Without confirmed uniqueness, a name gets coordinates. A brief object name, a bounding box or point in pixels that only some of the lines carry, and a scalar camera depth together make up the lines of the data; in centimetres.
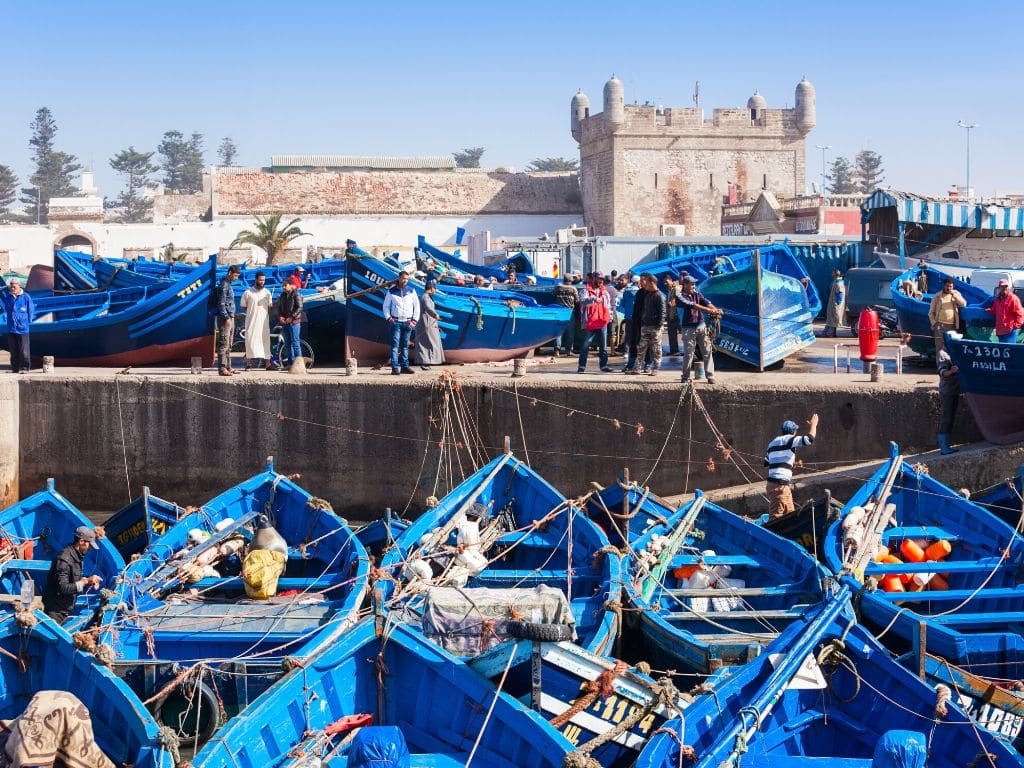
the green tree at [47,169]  10200
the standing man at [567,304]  1948
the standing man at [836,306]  2227
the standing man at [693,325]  1474
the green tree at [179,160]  11800
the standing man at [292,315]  1664
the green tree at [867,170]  10719
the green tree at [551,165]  12000
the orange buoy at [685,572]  1074
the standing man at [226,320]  1611
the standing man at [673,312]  1727
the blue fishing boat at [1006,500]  1157
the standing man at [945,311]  1568
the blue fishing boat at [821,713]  721
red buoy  1589
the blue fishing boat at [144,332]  1825
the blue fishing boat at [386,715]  719
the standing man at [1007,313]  1482
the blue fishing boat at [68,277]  2417
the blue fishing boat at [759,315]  1642
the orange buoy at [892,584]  1051
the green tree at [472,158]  13250
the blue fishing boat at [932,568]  883
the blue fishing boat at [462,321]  1792
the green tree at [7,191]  9625
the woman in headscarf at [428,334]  1675
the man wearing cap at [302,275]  2259
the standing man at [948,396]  1354
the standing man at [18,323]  1688
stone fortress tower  4538
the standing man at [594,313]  1645
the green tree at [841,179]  10946
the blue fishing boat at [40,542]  1086
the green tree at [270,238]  4250
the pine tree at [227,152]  14125
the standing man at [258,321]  1656
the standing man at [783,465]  1206
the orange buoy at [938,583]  1064
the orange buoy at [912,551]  1102
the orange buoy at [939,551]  1109
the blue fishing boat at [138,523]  1218
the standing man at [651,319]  1530
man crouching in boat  1006
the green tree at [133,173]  10594
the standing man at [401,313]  1608
